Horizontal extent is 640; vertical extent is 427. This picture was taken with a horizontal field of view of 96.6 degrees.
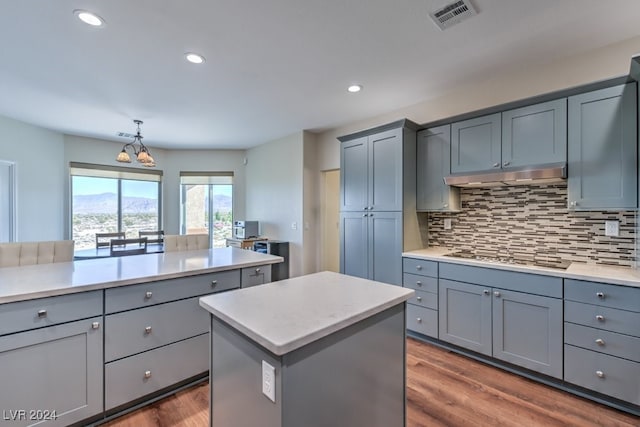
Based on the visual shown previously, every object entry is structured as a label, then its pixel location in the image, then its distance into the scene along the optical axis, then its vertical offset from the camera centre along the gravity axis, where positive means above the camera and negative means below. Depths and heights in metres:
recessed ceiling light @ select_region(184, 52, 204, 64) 2.41 +1.34
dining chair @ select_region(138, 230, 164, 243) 5.06 -0.39
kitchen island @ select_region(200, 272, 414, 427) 1.00 -0.58
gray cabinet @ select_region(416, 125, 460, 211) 2.98 +0.46
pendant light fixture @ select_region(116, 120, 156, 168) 3.69 +0.70
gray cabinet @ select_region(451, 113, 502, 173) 2.63 +0.67
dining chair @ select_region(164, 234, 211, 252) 2.97 -0.32
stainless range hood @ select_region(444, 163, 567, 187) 2.27 +0.32
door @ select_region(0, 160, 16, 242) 4.00 +0.15
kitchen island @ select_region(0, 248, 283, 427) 1.48 -0.74
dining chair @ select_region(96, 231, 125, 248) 4.27 -0.40
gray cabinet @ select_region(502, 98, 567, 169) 2.29 +0.67
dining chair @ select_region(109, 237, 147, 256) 3.41 -0.46
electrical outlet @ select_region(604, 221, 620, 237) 2.23 -0.11
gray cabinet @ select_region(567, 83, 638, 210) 2.00 +0.48
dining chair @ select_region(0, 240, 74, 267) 2.10 -0.32
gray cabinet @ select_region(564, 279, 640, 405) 1.84 -0.85
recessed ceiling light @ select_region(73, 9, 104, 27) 1.89 +1.32
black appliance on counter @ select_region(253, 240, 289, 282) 4.91 -0.67
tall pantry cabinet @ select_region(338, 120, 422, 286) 3.08 +0.13
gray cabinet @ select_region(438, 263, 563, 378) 2.14 -0.88
